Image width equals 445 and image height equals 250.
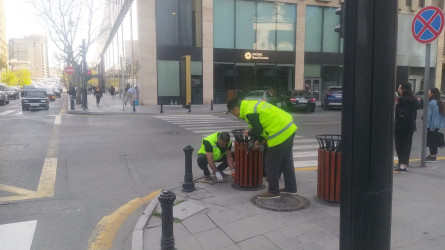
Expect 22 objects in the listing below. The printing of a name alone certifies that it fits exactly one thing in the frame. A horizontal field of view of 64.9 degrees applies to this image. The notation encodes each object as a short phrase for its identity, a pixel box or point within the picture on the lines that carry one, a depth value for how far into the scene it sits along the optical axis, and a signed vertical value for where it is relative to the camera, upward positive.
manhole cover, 4.82 -1.55
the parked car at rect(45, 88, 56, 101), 39.52 -0.06
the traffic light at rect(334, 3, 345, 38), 5.52 +1.35
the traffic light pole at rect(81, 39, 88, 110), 24.41 +1.09
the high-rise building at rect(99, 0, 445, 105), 27.20 +4.14
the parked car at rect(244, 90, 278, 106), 20.32 -0.02
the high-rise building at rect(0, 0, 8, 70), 106.94 +19.78
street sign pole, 7.11 -0.14
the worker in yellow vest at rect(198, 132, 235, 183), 6.13 -1.05
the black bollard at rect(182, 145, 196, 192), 5.75 -1.31
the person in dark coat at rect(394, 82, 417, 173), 6.79 -0.54
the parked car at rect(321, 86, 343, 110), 23.60 -0.21
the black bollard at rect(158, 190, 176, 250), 3.62 -1.31
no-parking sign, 6.53 +1.34
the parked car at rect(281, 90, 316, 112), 21.97 -0.39
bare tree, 30.46 +6.19
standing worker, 4.92 -0.49
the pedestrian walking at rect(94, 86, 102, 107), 27.96 +0.12
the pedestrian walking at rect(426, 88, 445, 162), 7.59 -0.48
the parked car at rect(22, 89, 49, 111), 23.86 -0.38
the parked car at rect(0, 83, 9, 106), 30.73 -0.14
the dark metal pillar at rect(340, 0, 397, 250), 2.06 -0.16
